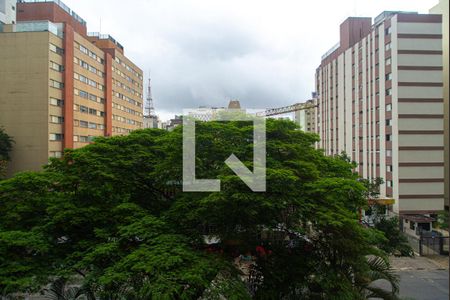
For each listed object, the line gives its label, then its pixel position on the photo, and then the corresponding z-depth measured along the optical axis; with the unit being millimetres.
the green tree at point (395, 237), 22438
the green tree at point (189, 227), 8328
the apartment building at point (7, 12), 37347
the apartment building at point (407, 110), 31438
